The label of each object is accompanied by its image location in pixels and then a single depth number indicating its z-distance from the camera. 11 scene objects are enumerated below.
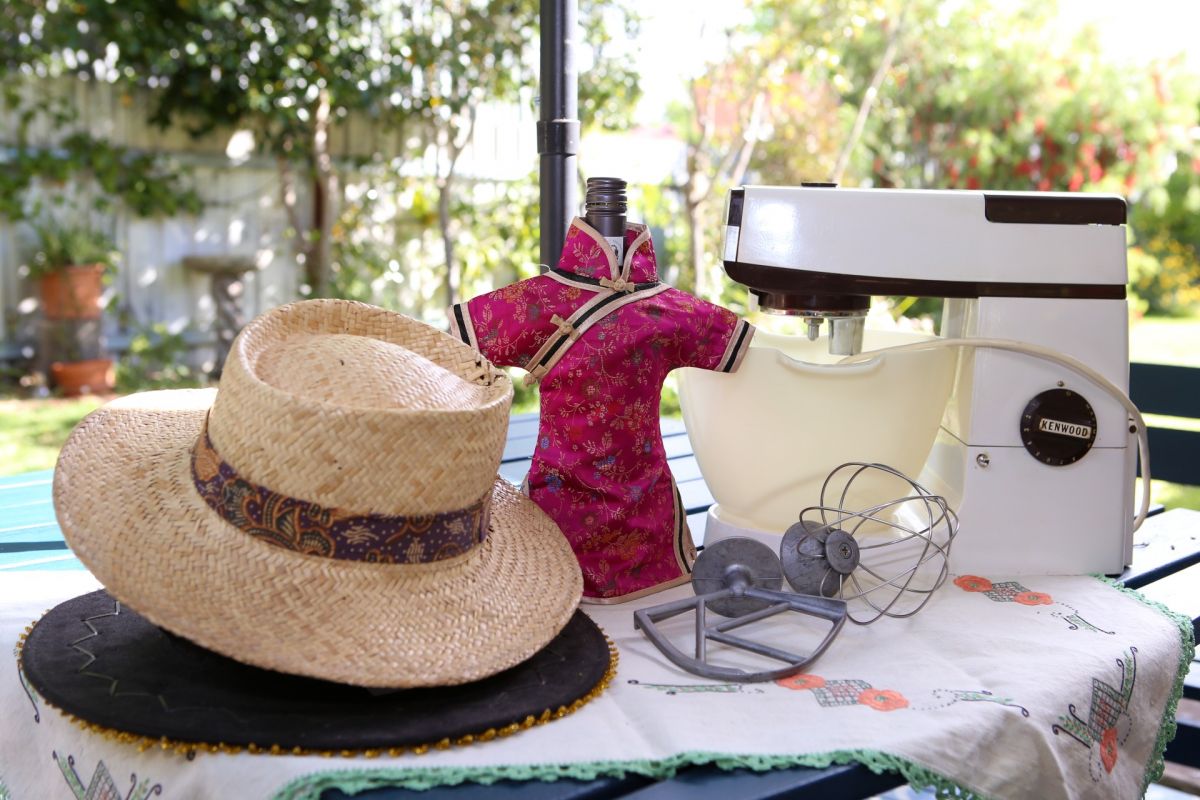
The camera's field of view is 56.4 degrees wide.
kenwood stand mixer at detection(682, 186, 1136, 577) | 1.31
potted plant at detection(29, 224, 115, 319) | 4.74
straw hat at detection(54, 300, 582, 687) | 0.90
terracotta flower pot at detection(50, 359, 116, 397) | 4.76
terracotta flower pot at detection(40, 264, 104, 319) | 4.76
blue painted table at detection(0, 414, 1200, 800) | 0.85
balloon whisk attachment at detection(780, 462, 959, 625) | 1.22
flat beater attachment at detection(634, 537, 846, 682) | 1.05
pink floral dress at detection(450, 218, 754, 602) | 1.24
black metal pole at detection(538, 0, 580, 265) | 1.57
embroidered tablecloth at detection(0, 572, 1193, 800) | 0.86
